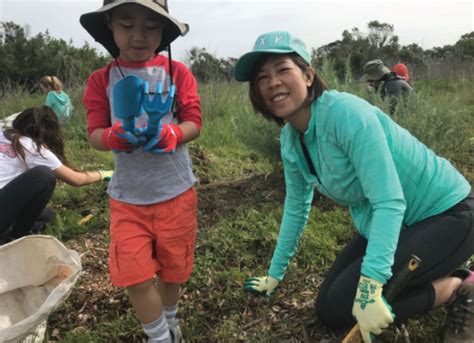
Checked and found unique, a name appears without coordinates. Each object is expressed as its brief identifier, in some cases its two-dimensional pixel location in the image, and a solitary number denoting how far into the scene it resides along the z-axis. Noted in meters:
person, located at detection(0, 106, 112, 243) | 2.52
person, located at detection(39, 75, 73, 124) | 6.32
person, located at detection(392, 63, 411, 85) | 5.64
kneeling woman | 1.38
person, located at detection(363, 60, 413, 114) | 5.00
